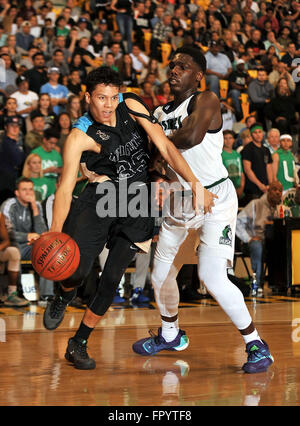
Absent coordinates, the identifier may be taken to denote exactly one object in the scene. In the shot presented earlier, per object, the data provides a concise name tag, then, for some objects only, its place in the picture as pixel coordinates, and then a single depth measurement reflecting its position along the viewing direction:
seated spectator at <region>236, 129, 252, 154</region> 11.98
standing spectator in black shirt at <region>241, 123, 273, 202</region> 10.59
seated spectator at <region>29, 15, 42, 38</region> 13.60
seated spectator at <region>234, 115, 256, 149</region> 12.36
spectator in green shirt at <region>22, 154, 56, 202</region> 9.07
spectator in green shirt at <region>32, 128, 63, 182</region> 9.53
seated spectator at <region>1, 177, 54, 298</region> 8.34
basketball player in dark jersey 4.53
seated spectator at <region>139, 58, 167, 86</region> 13.47
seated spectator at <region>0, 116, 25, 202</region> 9.20
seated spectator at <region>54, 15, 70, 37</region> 13.88
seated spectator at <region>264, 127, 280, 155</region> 11.87
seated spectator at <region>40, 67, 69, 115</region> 11.45
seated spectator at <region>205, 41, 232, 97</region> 14.20
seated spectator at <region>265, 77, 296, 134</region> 13.37
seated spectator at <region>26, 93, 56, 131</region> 10.57
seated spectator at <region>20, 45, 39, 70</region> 12.39
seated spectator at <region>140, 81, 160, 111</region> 12.19
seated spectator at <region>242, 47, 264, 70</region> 15.30
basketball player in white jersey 4.63
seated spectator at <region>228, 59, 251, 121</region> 13.83
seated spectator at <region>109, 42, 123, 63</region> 13.51
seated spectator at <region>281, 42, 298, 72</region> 14.52
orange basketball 4.30
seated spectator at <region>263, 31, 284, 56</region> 15.73
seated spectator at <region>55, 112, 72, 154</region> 10.33
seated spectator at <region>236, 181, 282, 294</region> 9.12
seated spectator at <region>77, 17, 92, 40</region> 14.38
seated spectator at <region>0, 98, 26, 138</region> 10.09
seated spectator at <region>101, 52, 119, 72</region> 12.87
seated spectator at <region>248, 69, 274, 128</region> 13.83
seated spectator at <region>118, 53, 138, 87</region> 12.99
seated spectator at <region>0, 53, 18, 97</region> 11.37
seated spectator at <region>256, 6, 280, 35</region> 16.70
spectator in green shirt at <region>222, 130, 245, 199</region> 10.56
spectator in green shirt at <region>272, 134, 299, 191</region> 11.01
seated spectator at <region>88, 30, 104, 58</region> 14.05
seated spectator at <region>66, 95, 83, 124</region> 10.81
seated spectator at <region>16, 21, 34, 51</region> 13.24
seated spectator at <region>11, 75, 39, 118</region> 10.98
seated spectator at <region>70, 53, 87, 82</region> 12.54
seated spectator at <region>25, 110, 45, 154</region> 10.01
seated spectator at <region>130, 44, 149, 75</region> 14.00
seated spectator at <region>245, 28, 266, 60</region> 16.09
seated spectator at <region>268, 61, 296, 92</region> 13.76
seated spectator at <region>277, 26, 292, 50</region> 16.00
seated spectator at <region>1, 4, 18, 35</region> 13.52
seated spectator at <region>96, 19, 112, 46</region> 14.72
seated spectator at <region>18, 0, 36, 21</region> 13.94
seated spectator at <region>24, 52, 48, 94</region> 11.66
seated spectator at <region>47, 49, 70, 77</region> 12.32
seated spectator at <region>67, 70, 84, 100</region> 11.91
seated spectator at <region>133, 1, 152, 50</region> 15.27
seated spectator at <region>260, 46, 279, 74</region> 15.01
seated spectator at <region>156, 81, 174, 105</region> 12.49
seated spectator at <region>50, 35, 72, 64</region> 13.03
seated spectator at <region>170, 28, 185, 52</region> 15.13
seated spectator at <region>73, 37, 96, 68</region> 13.30
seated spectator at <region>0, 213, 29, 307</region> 8.07
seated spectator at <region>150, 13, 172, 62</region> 14.93
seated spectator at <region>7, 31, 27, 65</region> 12.44
